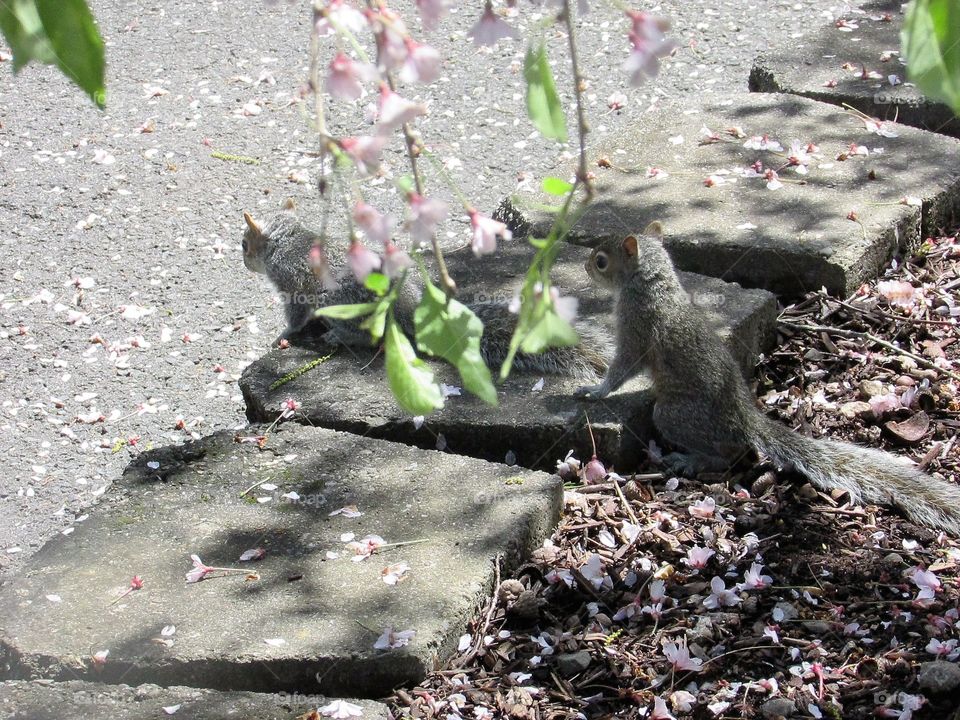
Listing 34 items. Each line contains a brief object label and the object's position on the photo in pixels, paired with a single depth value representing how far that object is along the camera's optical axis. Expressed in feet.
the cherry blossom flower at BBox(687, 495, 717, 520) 12.22
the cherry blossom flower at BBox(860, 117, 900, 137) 18.67
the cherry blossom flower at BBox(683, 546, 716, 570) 11.43
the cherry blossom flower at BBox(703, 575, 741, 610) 10.89
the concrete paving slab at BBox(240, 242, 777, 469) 12.88
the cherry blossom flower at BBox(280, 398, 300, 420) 13.56
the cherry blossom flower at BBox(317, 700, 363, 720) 8.96
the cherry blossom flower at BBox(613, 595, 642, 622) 10.88
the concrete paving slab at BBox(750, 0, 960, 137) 19.31
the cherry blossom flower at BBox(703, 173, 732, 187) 17.46
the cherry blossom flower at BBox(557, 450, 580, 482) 12.84
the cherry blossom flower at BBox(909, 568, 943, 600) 10.56
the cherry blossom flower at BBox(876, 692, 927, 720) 9.21
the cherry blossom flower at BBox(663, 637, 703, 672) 10.03
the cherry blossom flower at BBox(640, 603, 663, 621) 10.78
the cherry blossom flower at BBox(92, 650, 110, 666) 9.86
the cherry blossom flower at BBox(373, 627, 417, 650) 9.69
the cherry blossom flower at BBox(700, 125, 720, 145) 18.78
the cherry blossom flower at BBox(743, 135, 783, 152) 18.31
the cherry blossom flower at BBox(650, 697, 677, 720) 9.51
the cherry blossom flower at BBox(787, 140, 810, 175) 17.69
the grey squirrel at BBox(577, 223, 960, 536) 12.03
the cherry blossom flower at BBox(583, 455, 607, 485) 12.70
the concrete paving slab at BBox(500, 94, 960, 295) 15.69
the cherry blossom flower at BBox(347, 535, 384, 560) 10.98
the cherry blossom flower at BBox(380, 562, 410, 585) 10.55
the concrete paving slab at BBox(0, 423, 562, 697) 9.77
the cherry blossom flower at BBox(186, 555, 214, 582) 10.91
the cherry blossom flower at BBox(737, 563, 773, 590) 11.02
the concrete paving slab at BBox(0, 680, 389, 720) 9.07
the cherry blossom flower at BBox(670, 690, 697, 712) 9.64
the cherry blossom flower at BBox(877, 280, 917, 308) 15.67
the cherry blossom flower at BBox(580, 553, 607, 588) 11.34
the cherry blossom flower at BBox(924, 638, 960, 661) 9.75
